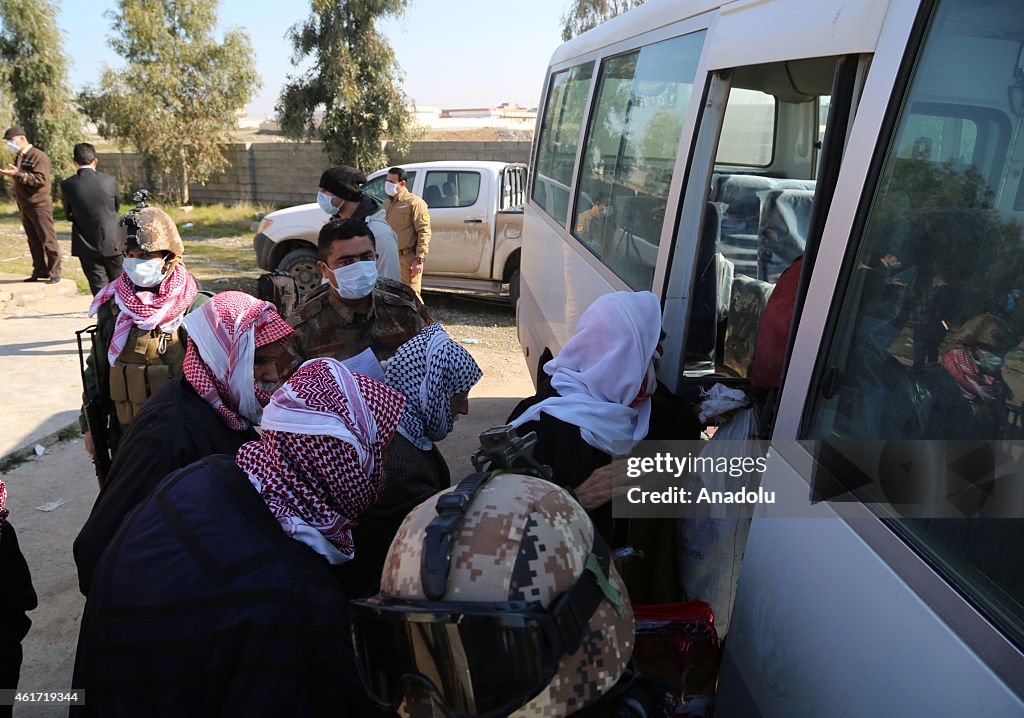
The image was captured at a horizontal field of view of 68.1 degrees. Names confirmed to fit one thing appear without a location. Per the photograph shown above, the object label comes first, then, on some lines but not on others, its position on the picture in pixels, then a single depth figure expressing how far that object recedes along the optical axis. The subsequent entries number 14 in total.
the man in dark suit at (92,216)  7.41
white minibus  1.09
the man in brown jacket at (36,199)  9.38
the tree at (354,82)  17.28
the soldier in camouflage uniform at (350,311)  3.17
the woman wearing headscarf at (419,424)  2.02
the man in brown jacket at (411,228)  7.21
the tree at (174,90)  18.98
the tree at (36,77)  20.73
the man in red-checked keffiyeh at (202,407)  1.97
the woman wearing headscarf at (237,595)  1.39
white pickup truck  9.06
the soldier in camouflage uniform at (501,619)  1.09
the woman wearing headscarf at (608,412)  2.10
